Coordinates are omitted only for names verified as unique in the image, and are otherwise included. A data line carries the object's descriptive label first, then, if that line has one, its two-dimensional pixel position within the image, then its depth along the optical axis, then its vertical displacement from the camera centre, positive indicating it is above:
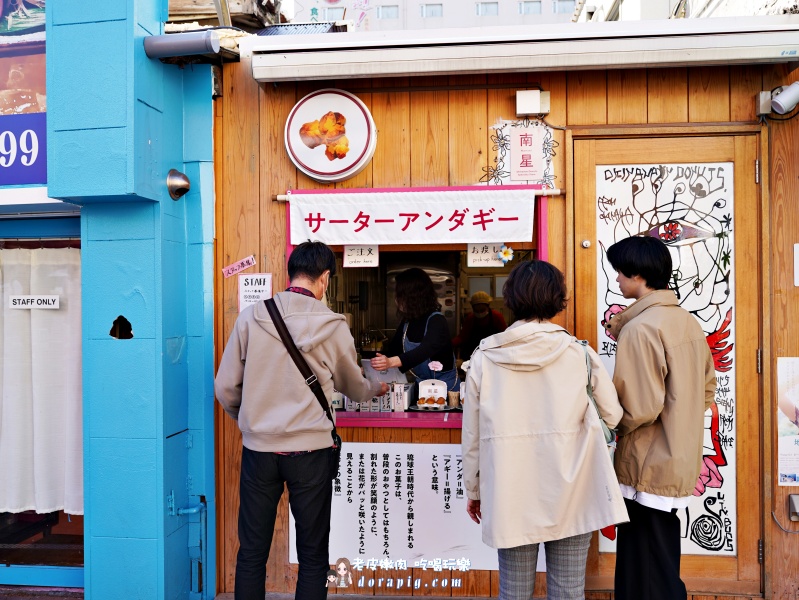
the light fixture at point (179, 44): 3.13 +1.40
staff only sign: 3.63 +0.00
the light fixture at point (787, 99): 3.08 +1.05
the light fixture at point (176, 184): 3.37 +0.69
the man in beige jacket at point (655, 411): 2.52 -0.50
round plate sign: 3.45 +0.99
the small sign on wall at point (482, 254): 3.47 +0.27
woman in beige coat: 2.24 -0.54
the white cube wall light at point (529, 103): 3.35 +1.13
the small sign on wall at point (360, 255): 3.55 +0.27
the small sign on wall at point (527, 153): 3.40 +0.85
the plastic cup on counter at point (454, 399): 3.68 -0.64
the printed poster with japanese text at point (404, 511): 3.41 -1.27
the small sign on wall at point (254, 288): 3.54 +0.07
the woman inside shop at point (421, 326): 4.12 -0.20
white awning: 3.07 +1.37
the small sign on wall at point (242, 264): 3.56 +0.22
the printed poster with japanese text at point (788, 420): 3.27 -0.70
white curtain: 3.63 -0.55
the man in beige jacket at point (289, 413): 2.62 -0.52
